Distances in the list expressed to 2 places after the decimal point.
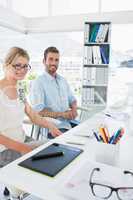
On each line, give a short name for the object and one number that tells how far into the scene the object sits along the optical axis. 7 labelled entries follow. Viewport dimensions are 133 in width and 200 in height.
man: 2.23
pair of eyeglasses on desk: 0.58
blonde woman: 1.35
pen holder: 0.82
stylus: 0.83
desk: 0.63
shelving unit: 3.13
